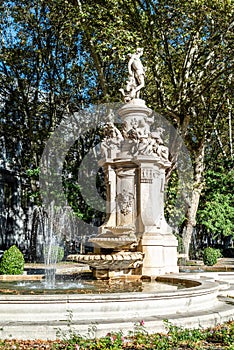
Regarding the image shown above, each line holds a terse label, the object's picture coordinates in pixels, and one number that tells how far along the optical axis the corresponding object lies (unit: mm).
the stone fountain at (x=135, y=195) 11477
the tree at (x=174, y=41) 18359
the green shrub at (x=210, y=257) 19500
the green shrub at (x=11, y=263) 13062
